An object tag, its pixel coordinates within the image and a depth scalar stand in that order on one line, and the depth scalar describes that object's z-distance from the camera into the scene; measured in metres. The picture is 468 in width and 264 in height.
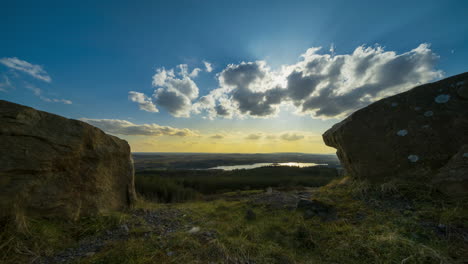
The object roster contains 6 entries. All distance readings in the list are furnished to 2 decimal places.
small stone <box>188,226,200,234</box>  3.36
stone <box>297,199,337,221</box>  3.78
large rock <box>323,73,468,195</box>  4.16
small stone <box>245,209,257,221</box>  4.35
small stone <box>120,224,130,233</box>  3.52
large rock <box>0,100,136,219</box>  3.28
